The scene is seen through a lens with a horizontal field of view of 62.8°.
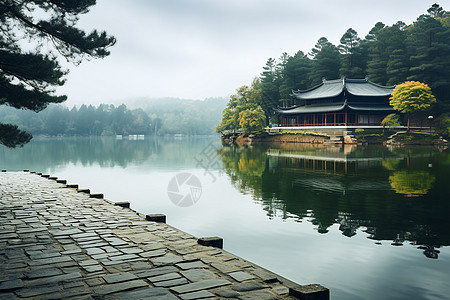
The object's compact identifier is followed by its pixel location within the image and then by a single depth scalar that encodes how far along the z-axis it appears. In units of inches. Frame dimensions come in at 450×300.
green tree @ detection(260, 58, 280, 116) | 3021.7
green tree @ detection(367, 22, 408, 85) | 2352.4
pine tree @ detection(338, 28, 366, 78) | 2753.4
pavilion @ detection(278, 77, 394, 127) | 2132.1
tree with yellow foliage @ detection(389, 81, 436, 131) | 1908.2
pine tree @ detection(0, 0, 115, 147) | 471.2
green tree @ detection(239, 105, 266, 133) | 2415.1
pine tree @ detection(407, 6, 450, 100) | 2196.1
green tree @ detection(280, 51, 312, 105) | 2945.4
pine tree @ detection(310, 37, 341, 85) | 2778.1
